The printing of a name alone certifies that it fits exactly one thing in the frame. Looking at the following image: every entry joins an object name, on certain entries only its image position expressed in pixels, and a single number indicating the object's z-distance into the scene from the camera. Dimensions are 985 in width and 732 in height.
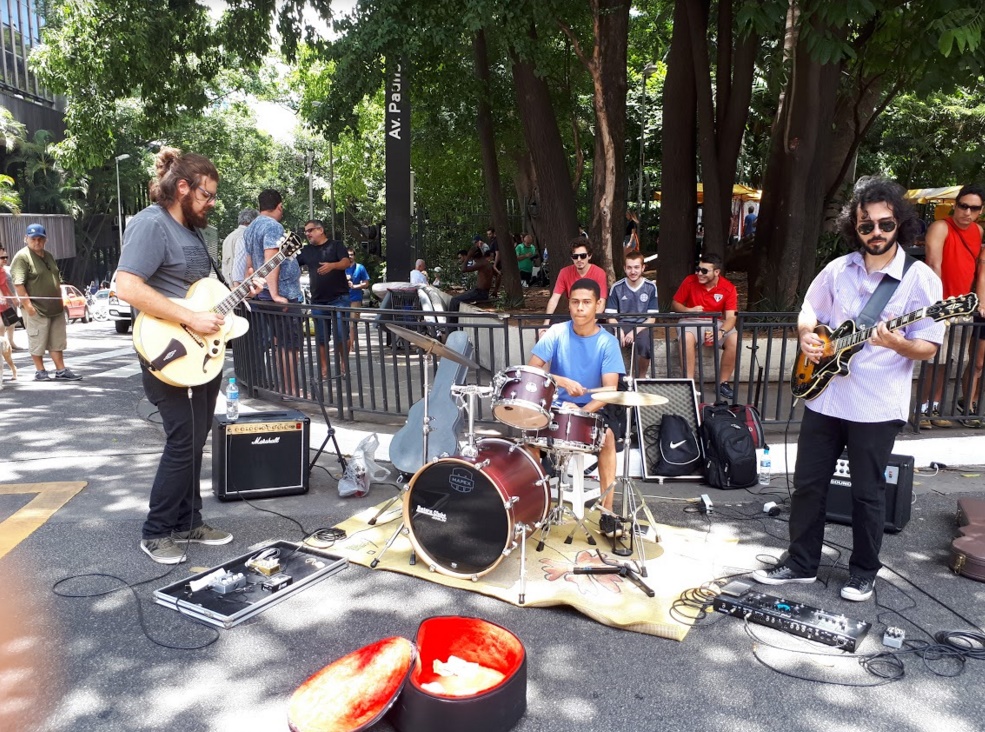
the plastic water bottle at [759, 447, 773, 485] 6.73
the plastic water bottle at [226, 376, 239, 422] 6.21
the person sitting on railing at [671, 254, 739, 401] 8.62
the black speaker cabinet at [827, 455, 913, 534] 5.55
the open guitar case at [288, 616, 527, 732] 3.15
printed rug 4.37
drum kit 4.51
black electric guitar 3.97
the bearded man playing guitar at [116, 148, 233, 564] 4.70
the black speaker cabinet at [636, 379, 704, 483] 7.13
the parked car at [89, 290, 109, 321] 24.20
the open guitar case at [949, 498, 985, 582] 4.82
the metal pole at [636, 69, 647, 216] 26.33
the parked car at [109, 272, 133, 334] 19.52
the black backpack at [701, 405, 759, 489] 6.59
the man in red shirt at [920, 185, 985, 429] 7.56
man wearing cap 10.42
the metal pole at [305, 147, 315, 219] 38.19
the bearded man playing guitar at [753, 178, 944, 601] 4.32
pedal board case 4.26
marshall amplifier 6.12
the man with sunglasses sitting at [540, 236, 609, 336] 8.72
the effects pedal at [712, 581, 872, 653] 4.04
